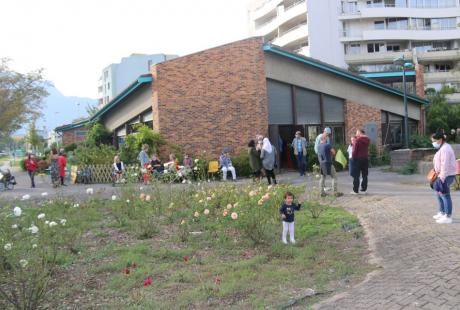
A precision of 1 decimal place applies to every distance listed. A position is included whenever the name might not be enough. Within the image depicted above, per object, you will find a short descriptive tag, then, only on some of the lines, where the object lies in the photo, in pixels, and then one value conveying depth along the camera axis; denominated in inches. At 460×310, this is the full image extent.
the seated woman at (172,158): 718.5
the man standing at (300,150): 753.0
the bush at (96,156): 812.6
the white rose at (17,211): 232.6
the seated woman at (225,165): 733.3
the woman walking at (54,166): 734.5
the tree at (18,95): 1339.8
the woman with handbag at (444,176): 310.2
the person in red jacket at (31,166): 756.6
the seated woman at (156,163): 668.4
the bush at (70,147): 1240.7
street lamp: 843.4
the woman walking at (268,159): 564.2
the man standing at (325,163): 467.3
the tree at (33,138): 2353.8
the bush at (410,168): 705.0
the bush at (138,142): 765.9
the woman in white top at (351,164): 477.7
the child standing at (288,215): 294.2
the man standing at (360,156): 466.3
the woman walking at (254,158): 635.5
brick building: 799.7
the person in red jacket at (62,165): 734.4
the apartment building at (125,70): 3582.7
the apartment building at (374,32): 2197.3
